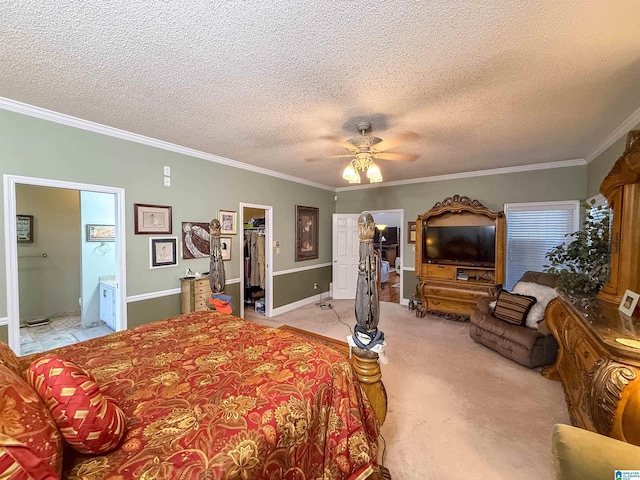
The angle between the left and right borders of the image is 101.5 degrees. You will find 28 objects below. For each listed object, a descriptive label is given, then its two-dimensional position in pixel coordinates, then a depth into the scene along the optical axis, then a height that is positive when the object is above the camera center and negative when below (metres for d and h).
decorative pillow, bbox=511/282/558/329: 3.01 -0.76
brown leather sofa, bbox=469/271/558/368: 2.84 -1.19
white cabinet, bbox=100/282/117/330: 3.81 -1.05
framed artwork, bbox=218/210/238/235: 3.94 +0.20
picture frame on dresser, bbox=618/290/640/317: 1.69 -0.45
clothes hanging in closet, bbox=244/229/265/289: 5.06 -0.47
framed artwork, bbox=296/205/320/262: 5.38 +0.03
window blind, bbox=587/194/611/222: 3.17 +0.34
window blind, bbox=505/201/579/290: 4.09 +0.06
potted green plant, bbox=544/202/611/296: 2.29 -0.28
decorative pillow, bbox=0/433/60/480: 0.61 -0.56
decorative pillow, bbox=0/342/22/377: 1.06 -0.54
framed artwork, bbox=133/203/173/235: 3.07 +0.19
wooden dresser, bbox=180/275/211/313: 3.34 -0.77
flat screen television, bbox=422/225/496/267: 4.32 -0.18
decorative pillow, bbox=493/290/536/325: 3.08 -0.88
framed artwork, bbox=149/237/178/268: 3.20 -0.22
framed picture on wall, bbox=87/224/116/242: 4.04 +0.01
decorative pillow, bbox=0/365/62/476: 0.71 -0.54
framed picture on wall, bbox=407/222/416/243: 5.34 +0.05
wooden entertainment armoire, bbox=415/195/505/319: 4.20 -0.64
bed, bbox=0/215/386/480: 0.83 -0.75
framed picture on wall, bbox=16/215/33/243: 3.96 +0.09
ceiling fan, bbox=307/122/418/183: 2.63 +0.89
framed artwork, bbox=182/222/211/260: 3.51 -0.08
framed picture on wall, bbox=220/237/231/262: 3.98 -0.21
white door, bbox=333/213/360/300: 5.99 -0.41
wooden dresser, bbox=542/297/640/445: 1.24 -0.74
